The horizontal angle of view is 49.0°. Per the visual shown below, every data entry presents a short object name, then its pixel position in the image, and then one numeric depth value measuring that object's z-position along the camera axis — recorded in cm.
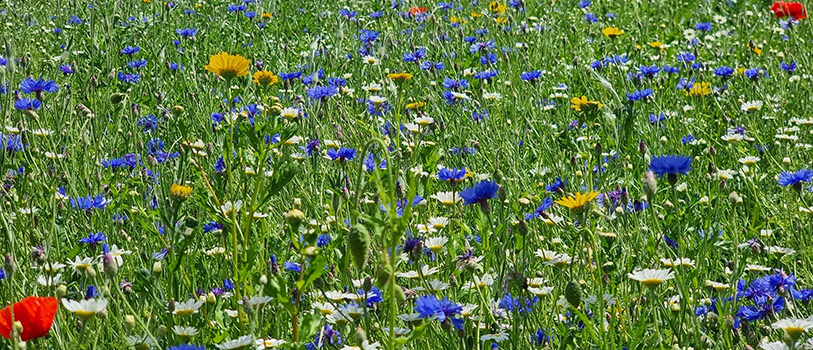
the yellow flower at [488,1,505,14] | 391
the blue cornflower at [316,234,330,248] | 191
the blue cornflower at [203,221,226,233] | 197
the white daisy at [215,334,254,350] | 134
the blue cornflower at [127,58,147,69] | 339
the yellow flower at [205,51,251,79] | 183
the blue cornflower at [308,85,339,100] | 263
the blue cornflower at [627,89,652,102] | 271
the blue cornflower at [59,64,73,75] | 338
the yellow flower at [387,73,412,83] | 267
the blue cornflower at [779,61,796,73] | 324
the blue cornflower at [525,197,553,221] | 185
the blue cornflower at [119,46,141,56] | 354
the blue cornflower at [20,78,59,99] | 260
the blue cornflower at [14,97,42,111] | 251
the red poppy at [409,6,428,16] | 427
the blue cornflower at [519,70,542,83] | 291
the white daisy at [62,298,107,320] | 127
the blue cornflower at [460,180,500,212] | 164
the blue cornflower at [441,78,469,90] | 296
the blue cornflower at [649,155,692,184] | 169
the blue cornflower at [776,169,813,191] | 191
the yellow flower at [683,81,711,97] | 301
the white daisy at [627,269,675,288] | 143
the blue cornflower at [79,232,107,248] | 187
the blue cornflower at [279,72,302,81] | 311
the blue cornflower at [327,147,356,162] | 219
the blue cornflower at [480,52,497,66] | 326
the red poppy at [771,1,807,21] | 398
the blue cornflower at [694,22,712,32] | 391
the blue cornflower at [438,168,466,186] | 200
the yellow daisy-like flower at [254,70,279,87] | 232
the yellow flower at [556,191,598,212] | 158
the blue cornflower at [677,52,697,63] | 344
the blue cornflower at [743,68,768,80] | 295
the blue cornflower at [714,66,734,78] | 308
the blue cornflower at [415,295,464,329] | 139
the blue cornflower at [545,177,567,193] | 219
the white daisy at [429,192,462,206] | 204
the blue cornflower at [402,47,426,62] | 340
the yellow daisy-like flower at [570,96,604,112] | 224
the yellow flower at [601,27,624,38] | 350
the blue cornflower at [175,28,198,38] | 390
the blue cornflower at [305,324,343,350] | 157
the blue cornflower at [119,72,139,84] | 335
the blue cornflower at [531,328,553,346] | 150
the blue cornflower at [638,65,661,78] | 302
